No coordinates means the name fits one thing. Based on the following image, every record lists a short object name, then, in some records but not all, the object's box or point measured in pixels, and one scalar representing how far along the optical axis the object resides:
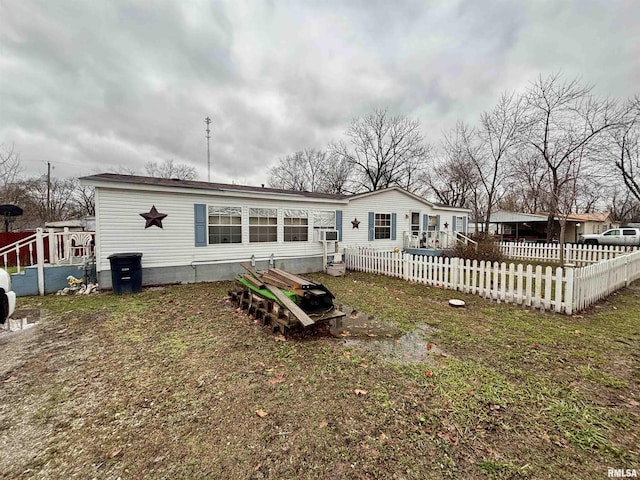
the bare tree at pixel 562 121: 16.62
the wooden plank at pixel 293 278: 4.71
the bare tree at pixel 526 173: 17.67
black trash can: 7.01
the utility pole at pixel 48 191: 23.95
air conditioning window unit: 11.14
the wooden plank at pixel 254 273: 5.66
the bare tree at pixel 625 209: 39.22
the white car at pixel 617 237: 20.58
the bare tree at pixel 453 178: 24.20
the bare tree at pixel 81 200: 30.41
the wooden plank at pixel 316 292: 4.59
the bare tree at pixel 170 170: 33.56
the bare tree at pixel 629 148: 16.75
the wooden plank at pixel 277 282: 4.69
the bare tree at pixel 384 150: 27.59
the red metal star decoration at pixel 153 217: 7.95
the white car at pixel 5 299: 4.27
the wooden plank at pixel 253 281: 5.18
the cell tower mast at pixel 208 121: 25.12
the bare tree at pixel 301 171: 33.41
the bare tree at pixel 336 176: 31.27
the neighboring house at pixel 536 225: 25.62
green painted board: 4.66
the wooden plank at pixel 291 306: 3.90
